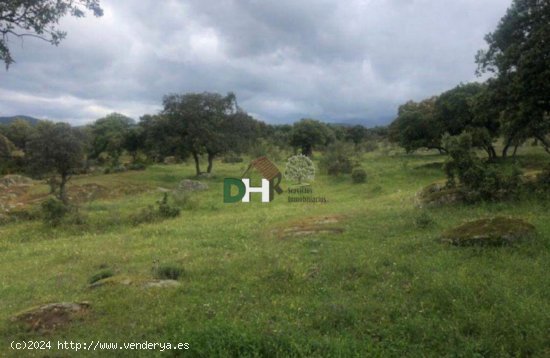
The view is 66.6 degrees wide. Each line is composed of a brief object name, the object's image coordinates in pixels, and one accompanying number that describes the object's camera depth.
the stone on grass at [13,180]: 35.84
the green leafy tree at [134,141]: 51.52
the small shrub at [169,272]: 9.66
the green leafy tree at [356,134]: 77.43
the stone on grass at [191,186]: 31.69
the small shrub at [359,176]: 29.55
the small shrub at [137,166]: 45.56
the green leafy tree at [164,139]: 37.75
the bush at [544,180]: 15.79
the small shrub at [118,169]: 44.22
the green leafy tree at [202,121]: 37.72
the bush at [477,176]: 15.48
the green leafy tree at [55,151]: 28.95
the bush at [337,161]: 34.91
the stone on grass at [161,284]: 8.70
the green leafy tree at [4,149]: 47.53
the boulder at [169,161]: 57.41
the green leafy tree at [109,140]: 53.95
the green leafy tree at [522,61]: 14.61
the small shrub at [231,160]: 55.66
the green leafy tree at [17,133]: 57.88
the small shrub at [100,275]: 9.98
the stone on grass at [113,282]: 8.99
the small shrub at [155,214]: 20.14
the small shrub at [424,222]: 12.74
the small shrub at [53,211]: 19.72
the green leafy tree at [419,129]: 34.50
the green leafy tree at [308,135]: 53.84
